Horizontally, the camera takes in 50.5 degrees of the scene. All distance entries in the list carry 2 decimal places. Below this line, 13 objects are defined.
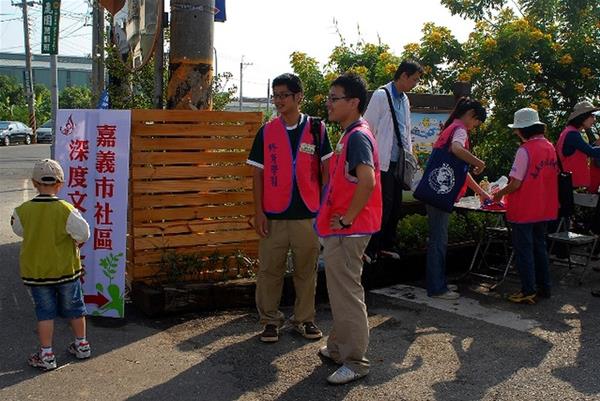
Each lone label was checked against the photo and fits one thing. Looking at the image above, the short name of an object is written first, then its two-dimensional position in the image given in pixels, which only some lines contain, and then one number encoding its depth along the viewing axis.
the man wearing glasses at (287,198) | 4.44
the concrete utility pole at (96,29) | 13.04
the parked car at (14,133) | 36.78
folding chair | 6.20
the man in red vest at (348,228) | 3.78
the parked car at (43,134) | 41.09
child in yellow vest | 3.94
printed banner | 4.93
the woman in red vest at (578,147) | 6.96
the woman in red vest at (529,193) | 5.43
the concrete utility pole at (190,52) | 5.59
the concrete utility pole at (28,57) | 38.31
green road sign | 18.80
